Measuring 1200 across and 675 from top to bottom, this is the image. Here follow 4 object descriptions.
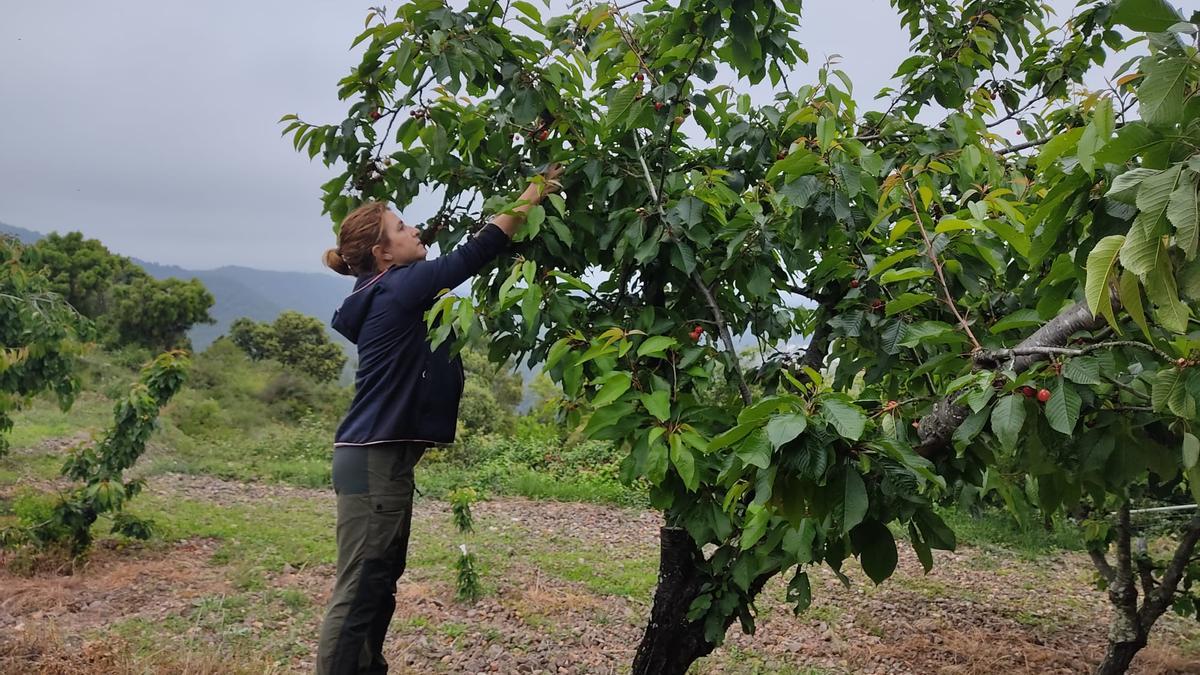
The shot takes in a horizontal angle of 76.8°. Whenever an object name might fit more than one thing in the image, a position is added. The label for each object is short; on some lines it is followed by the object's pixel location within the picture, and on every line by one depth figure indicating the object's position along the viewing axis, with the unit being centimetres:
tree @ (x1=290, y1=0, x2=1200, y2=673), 104
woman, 218
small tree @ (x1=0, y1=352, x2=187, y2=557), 462
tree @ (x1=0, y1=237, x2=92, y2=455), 514
